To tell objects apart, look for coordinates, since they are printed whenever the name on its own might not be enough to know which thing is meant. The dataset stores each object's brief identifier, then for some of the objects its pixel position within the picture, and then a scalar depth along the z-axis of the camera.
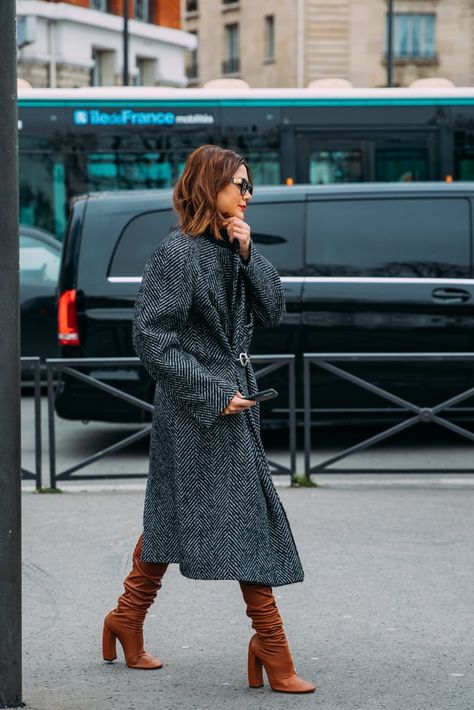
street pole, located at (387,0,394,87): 46.39
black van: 14.29
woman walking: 6.49
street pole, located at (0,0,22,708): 6.00
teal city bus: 24.15
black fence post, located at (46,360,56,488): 12.46
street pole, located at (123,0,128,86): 42.14
